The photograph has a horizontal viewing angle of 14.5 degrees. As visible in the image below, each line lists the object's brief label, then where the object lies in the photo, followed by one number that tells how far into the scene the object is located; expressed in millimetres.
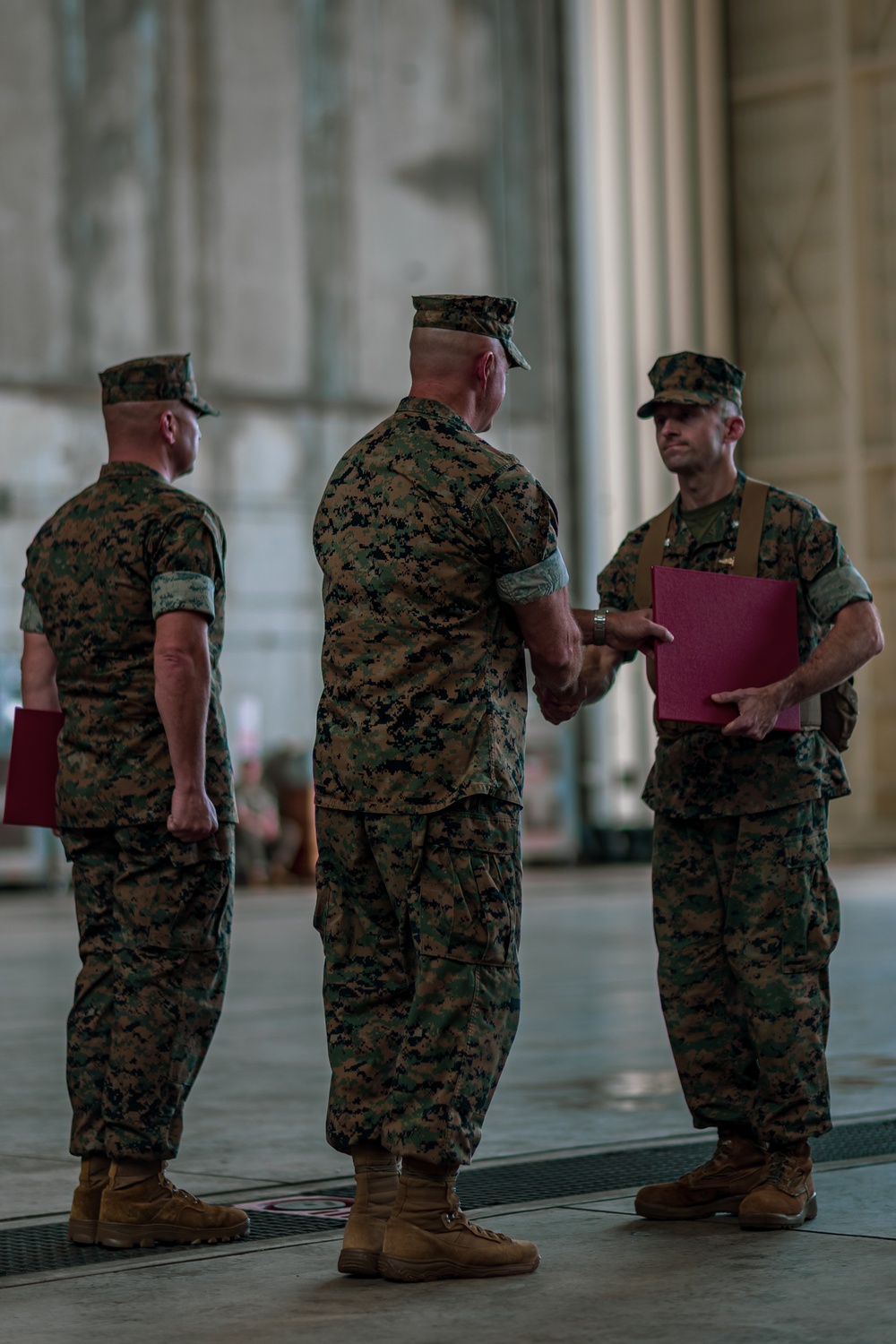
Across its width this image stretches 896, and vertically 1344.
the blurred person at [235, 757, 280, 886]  40271
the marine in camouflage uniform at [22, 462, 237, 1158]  7946
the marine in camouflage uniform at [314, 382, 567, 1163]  6983
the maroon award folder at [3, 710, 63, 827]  8380
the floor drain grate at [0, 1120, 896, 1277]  7702
